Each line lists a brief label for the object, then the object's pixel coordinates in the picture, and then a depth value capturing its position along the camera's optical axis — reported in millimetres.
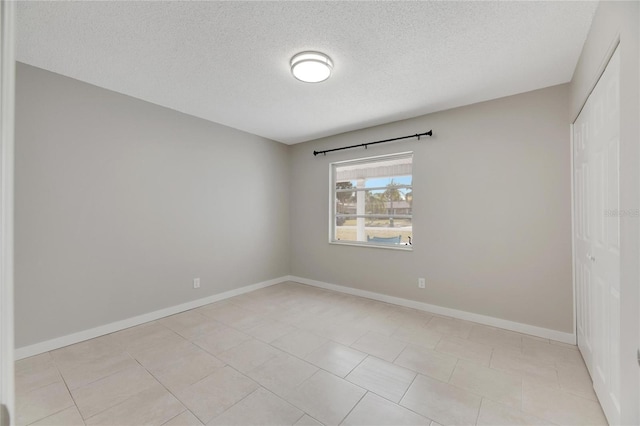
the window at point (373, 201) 3812
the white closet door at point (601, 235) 1494
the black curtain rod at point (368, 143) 3415
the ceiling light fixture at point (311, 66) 2160
